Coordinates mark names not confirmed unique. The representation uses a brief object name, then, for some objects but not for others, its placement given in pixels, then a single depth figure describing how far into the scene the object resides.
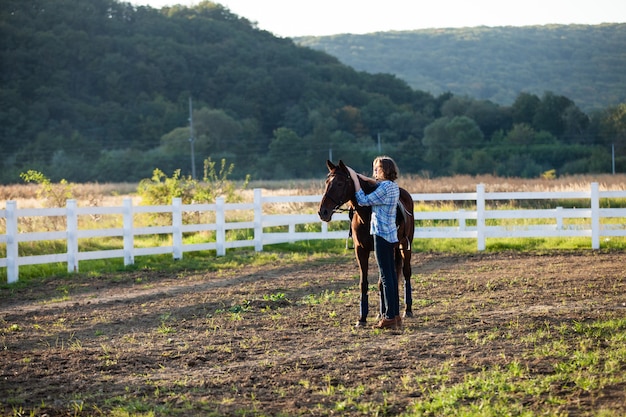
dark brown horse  15.63
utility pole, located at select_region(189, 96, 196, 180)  107.66
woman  15.59
